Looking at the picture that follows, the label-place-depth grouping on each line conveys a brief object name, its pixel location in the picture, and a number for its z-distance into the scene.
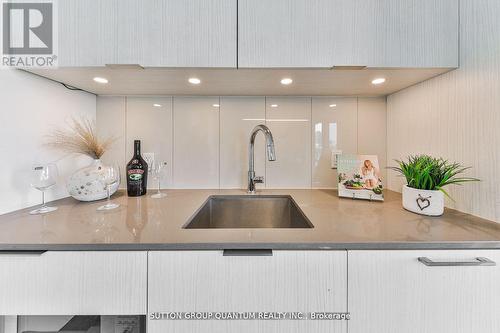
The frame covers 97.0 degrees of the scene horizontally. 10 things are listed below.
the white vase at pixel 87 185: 1.03
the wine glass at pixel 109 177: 1.05
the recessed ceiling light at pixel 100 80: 1.02
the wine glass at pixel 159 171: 1.28
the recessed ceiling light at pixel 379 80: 1.03
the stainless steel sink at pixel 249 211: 1.20
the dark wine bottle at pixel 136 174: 1.20
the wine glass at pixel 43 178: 0.90
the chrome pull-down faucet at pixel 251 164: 1.23
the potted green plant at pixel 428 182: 0.83
